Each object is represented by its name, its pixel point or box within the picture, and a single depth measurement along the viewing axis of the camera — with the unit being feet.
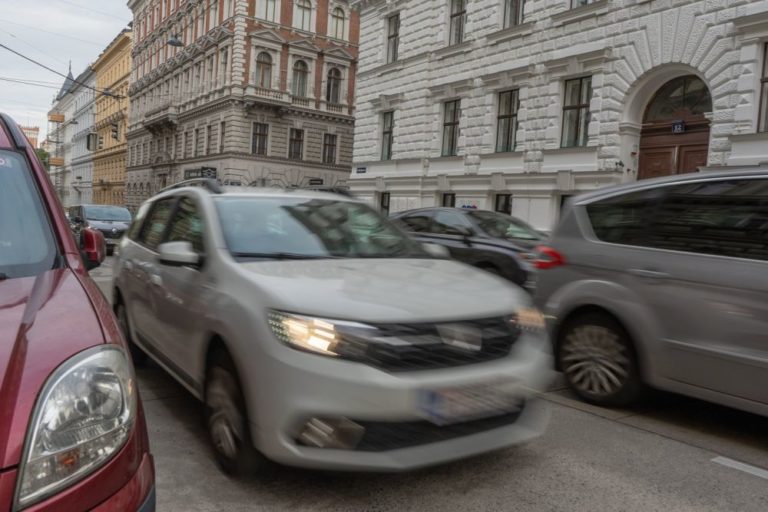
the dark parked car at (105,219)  59.98
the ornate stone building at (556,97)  46.26
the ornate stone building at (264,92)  126.00
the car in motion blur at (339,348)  8.89
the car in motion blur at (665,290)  12.47
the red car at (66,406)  5.15
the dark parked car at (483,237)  27.61
